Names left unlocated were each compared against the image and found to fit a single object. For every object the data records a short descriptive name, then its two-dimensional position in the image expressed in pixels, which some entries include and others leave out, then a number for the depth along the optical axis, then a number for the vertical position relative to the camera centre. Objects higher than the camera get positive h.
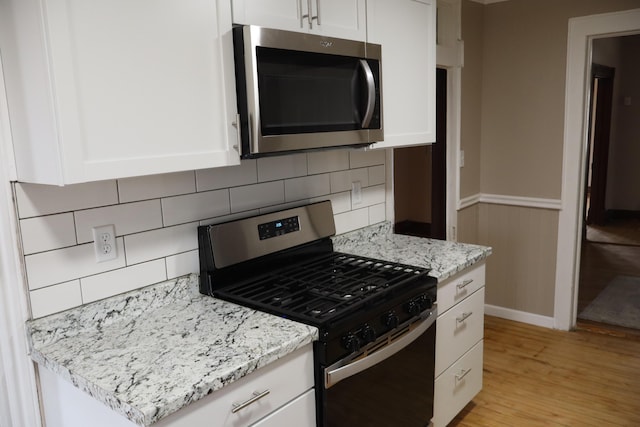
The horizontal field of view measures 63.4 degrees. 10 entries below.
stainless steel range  1.63 -0.58
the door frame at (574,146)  3.16 -0.18
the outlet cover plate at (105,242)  1.61 -0.34
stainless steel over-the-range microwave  1.57 +0.12
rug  3.73 -1.44
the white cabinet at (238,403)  1.28 -0.72
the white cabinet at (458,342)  2.23 -0.99
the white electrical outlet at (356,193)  2.58 -0.33
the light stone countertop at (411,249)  2.22 -0.59
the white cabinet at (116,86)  1.22 +0.12
